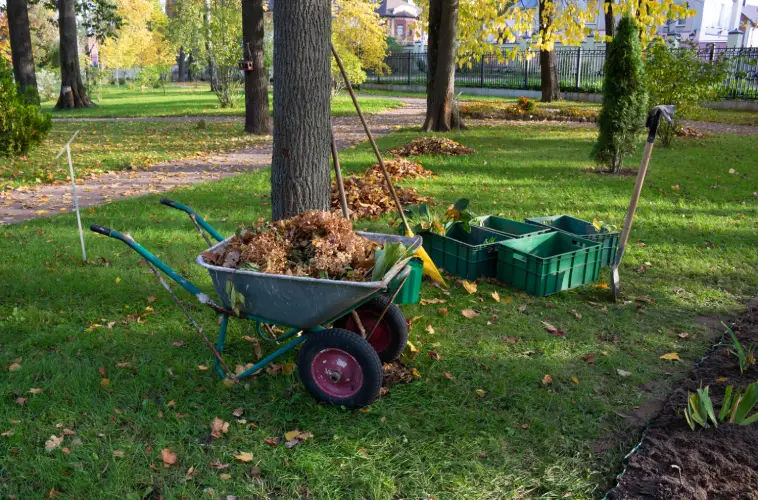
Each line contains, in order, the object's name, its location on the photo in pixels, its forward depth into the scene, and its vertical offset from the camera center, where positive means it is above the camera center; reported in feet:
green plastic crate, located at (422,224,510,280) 17.26 -4.42
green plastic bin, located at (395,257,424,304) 14.01 -4.37
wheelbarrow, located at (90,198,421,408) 10.59 -3.99
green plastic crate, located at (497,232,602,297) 16.30 -4.48
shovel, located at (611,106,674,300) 14.62 -1.43
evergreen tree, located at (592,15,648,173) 30.01 +0.00
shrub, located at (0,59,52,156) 37.60 -2.33
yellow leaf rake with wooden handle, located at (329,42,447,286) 16.12 -4.19
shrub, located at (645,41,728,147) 39.42 +1.24
